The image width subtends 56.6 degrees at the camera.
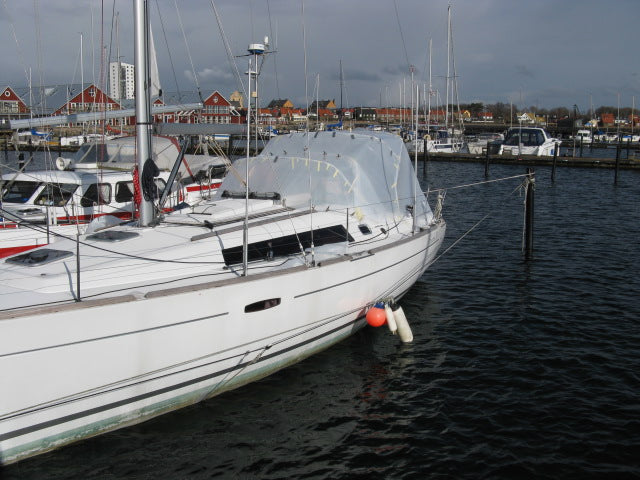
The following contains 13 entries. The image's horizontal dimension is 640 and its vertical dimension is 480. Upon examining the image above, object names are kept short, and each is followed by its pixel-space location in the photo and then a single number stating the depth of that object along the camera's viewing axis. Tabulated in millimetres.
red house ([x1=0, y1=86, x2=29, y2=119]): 63959
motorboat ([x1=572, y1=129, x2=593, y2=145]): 98700
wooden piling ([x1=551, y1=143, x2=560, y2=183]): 41256
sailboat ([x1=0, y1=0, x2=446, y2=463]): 7148
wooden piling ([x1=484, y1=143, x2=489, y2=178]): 44812
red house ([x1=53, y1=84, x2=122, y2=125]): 42719
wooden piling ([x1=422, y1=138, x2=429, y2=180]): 46284
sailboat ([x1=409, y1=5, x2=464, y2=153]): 66125
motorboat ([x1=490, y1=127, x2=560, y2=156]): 60178
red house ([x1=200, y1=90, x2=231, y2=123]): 61128
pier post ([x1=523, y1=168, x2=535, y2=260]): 18375
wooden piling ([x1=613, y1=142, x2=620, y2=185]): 39125
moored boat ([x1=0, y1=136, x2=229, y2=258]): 14823
